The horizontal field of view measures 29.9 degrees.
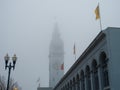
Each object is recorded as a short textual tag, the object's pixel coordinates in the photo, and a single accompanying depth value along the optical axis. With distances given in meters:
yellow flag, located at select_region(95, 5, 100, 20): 32.59
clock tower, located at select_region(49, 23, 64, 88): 130.88
